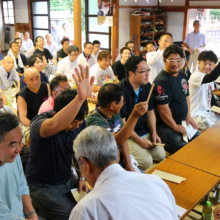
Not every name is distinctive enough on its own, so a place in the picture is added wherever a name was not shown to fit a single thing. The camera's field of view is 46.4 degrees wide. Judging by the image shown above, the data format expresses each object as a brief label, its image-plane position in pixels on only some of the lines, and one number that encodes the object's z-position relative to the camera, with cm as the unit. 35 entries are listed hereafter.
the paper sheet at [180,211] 159
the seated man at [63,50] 713
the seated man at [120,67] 551
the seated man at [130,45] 661
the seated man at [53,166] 184
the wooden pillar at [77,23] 709
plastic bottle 186
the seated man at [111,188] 99
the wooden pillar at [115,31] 812
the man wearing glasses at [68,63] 562
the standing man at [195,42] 841
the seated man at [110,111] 220
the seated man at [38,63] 412
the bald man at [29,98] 312
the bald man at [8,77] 475
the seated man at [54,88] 281
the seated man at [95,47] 696
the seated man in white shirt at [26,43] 901
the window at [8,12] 1107
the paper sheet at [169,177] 193
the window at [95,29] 849
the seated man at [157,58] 504
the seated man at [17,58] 620
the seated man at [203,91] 354
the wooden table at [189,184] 173
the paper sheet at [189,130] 324
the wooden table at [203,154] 217
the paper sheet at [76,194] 204
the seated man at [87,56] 639
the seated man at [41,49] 710
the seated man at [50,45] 884
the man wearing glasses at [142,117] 287
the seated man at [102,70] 473
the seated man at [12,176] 141
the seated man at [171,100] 311
